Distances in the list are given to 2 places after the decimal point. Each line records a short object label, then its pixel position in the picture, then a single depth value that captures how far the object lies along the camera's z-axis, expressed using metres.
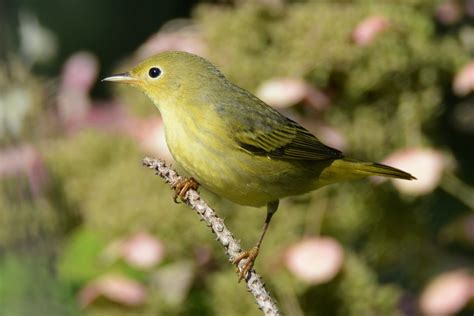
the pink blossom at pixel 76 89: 7.05
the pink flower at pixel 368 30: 5.69
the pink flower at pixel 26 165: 5.96
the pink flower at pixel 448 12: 6.54
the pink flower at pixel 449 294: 5.91
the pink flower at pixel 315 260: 5.42
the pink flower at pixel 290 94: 5.50
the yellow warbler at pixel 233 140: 4.52
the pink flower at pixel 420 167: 5.52
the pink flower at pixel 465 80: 5.69
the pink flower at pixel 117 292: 5.81
